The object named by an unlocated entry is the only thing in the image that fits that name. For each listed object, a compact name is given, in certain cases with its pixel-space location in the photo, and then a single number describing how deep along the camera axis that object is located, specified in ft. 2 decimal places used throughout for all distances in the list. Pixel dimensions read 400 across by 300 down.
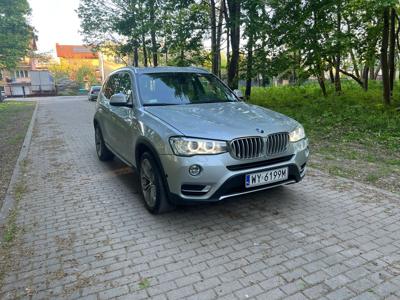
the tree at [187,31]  46.65
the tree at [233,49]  41.78
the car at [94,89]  105.90
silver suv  10.98
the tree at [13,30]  81.35
